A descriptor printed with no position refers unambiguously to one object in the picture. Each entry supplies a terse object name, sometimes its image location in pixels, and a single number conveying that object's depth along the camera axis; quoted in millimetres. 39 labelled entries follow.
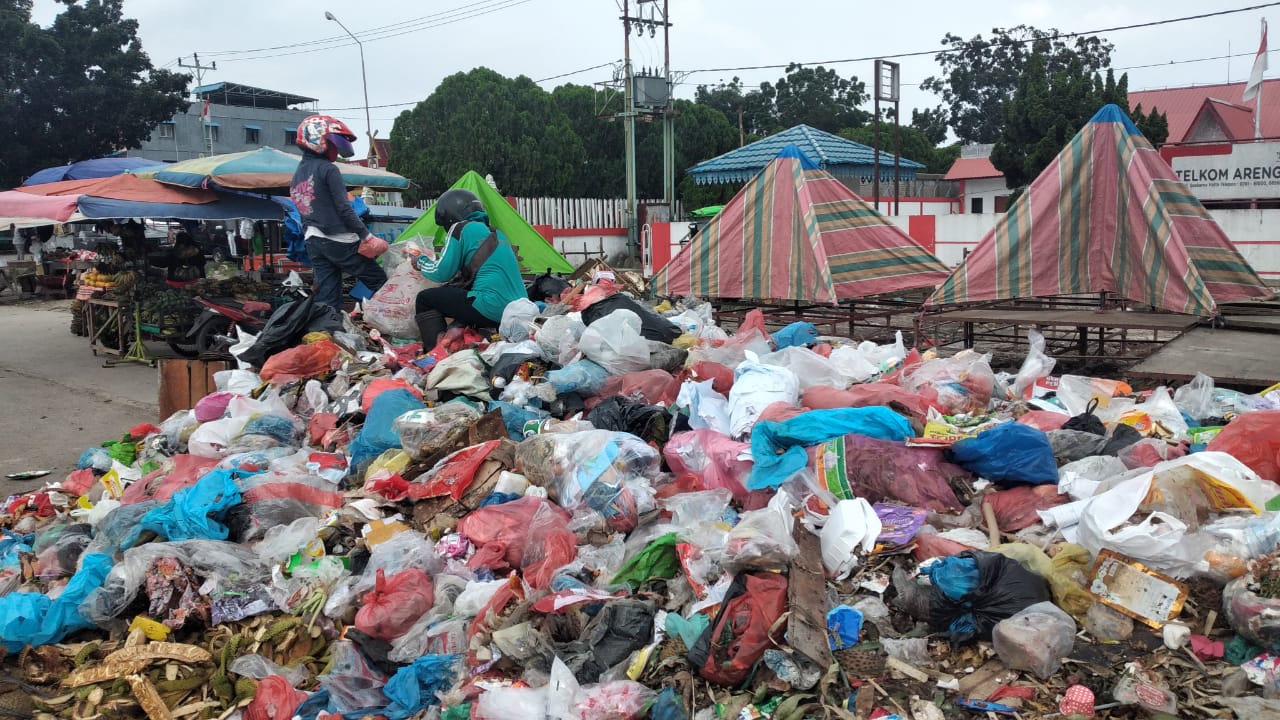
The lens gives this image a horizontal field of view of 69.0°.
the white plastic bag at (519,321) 5824
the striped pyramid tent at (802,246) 7637
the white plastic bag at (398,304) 6504
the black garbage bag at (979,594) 2688
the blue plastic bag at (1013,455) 3420
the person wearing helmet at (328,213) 6562
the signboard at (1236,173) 18141
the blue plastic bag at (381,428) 4590
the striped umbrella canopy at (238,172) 8789
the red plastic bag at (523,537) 3408
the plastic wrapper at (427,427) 4320
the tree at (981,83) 46219
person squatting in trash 6176
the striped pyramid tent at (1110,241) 6234
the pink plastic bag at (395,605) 3205
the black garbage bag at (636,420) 4363
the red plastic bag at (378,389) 5074
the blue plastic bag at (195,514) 3807
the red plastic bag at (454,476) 3963
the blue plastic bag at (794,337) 5707
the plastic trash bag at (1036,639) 2527
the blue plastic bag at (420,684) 2971
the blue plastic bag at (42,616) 3385
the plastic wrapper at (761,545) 2922
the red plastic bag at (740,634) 2682
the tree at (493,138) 25141
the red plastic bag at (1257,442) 3287
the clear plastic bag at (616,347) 5039
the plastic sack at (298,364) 5711
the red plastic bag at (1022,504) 3297
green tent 9344
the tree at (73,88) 20016
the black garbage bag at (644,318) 5688
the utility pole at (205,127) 35000
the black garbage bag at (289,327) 6105
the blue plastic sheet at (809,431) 3604
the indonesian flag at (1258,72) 18578
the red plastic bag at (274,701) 3066
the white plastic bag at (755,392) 4184
